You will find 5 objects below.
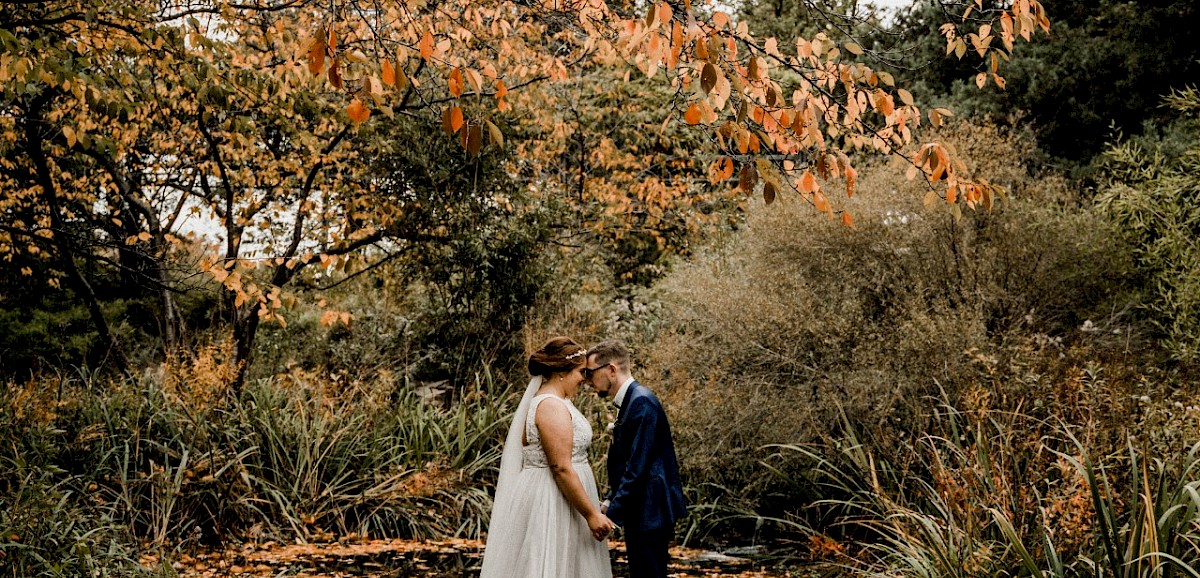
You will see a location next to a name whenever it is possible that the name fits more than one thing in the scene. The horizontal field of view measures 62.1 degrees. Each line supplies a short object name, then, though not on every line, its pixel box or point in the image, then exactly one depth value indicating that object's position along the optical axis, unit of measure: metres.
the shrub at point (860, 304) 8.38
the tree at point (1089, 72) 13.80
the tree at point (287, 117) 3.66
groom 5.15
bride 4.84
